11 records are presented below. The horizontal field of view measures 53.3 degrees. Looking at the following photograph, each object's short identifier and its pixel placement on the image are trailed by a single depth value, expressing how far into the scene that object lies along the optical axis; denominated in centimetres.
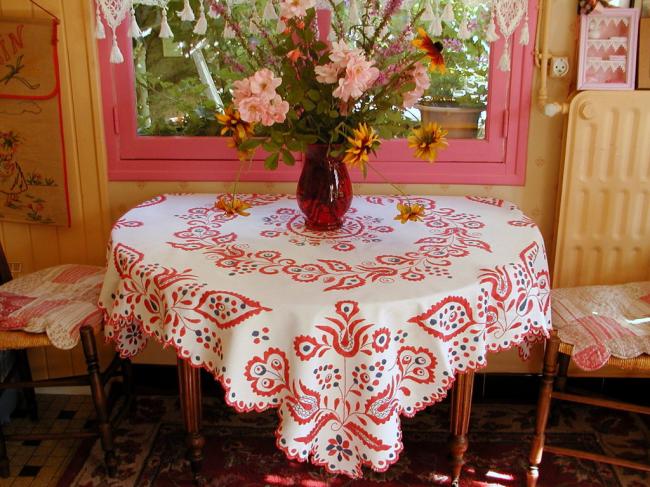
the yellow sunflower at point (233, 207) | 178
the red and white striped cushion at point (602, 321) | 169
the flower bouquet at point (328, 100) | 151
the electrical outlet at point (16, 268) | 236
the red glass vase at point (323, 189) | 173
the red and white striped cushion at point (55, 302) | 179
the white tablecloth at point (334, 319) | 133
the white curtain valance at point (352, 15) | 195
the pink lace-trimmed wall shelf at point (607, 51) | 203
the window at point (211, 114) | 217
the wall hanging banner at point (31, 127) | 210
